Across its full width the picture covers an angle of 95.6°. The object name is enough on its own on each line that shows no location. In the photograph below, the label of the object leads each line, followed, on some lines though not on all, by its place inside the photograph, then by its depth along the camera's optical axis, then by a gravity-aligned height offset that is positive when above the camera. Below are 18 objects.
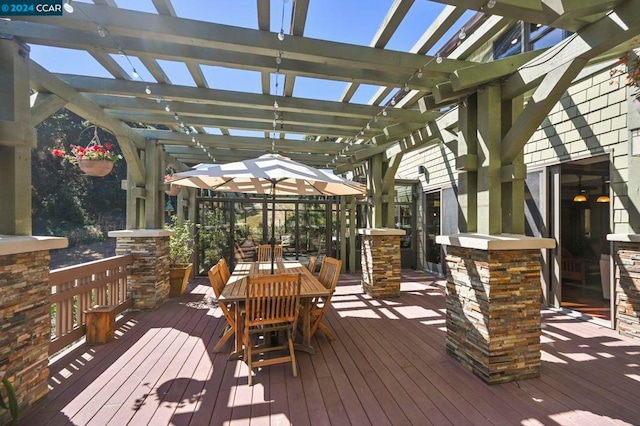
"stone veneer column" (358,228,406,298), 5.73 -0.95
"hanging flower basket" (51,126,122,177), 3.90 +0.79
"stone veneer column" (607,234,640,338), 3.62 -0.88
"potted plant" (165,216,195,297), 5.78 -0.93
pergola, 2.44 +1.61
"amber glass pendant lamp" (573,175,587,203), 5.25 +0.33
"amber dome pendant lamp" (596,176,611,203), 4.66 +0.30
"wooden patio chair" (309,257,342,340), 3.44 -0.87
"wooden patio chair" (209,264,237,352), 3.19 -0.98
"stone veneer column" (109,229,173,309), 4.96 -0.85
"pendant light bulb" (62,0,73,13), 2.33 +1.68
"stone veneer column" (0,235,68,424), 2.14 -0.79
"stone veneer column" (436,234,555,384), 2.67 -0.87
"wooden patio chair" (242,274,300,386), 2.77 -0.91
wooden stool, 3.54 -1.36
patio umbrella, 3.16 +0.47
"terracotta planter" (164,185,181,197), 5.97 +0.51
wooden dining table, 3.07 -0.86
